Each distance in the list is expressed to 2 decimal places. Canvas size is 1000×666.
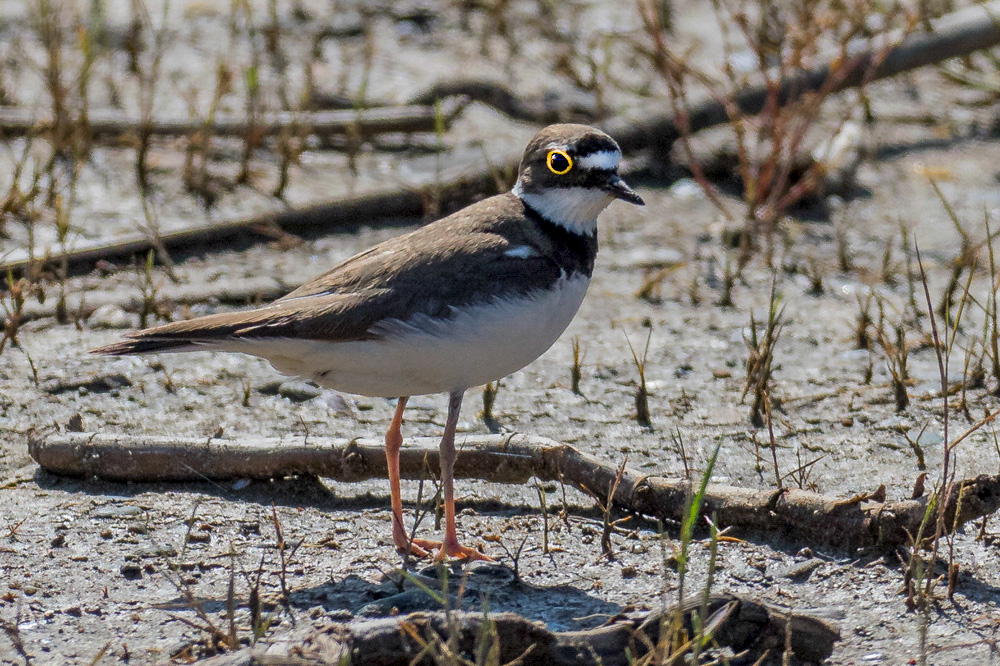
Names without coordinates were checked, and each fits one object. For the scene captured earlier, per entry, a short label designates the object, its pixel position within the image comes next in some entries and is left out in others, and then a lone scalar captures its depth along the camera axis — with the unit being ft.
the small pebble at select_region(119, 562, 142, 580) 24.39
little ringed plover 24.54
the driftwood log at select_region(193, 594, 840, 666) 19.26
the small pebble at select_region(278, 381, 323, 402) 33.86
